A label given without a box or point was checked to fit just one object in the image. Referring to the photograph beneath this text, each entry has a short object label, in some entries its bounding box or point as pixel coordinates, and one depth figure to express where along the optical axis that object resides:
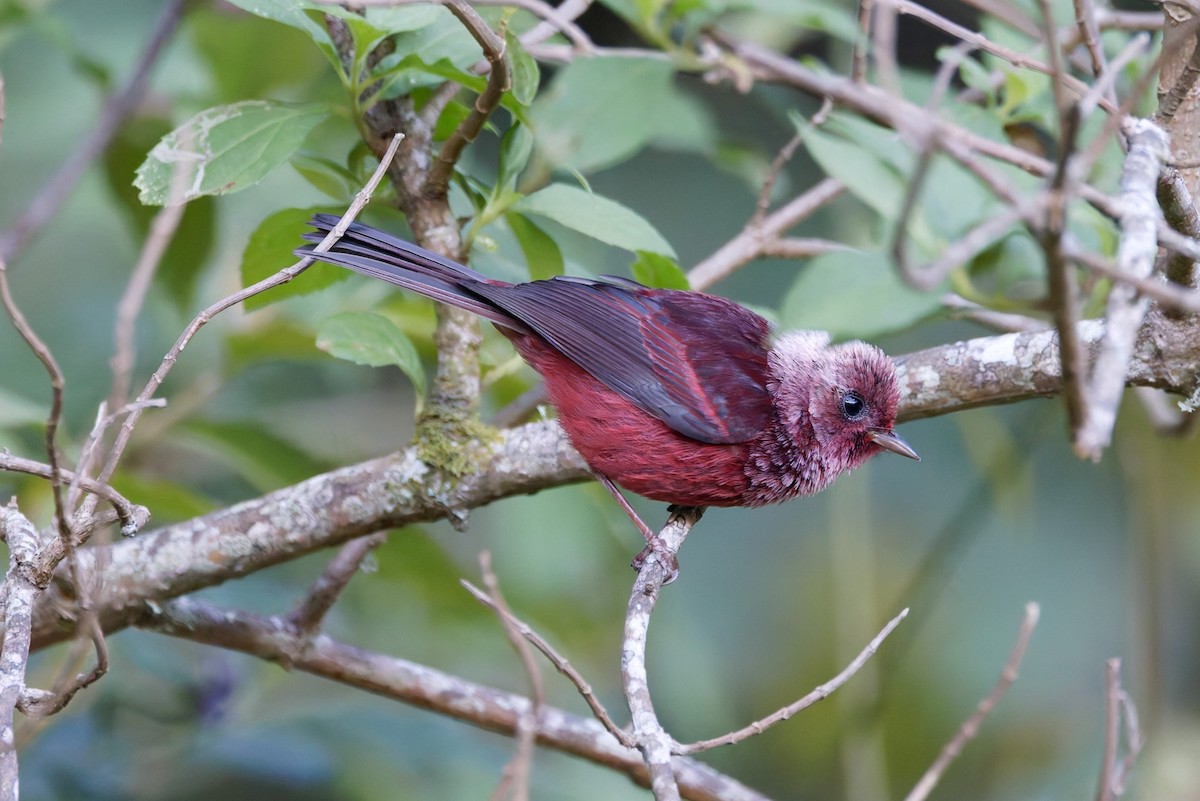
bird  6.11
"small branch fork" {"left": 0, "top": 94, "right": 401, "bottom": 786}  3.41
